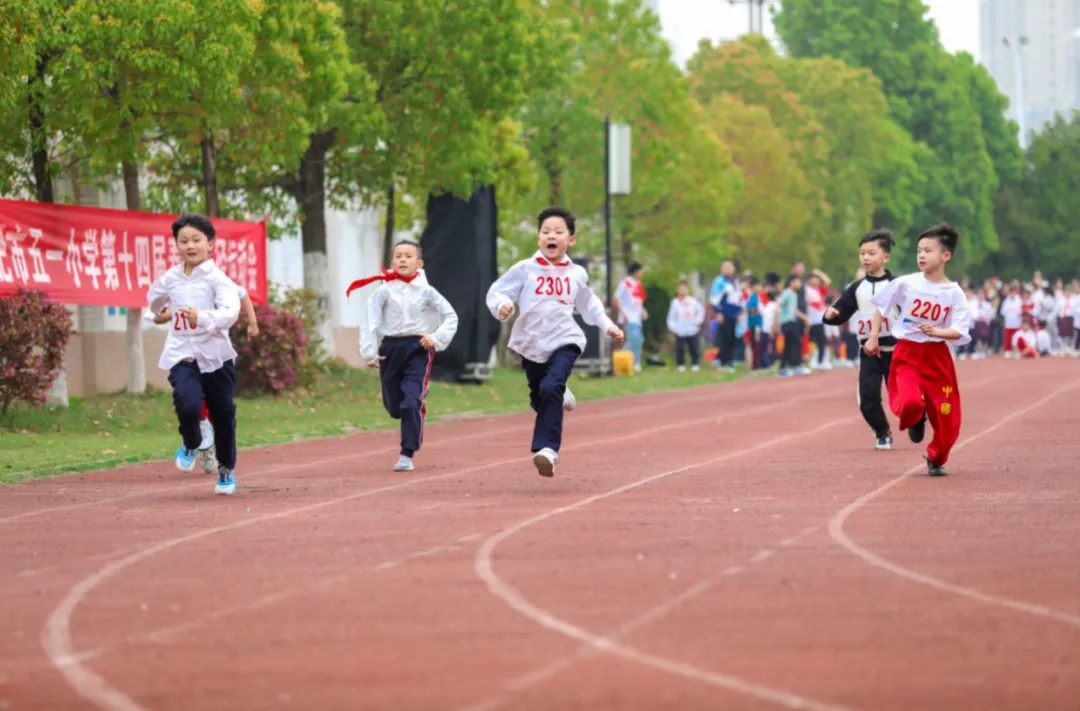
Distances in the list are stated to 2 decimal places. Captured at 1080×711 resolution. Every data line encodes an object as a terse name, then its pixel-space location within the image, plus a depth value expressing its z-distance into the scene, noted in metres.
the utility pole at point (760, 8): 80.31
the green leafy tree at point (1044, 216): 91.81
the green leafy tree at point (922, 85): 82.69
